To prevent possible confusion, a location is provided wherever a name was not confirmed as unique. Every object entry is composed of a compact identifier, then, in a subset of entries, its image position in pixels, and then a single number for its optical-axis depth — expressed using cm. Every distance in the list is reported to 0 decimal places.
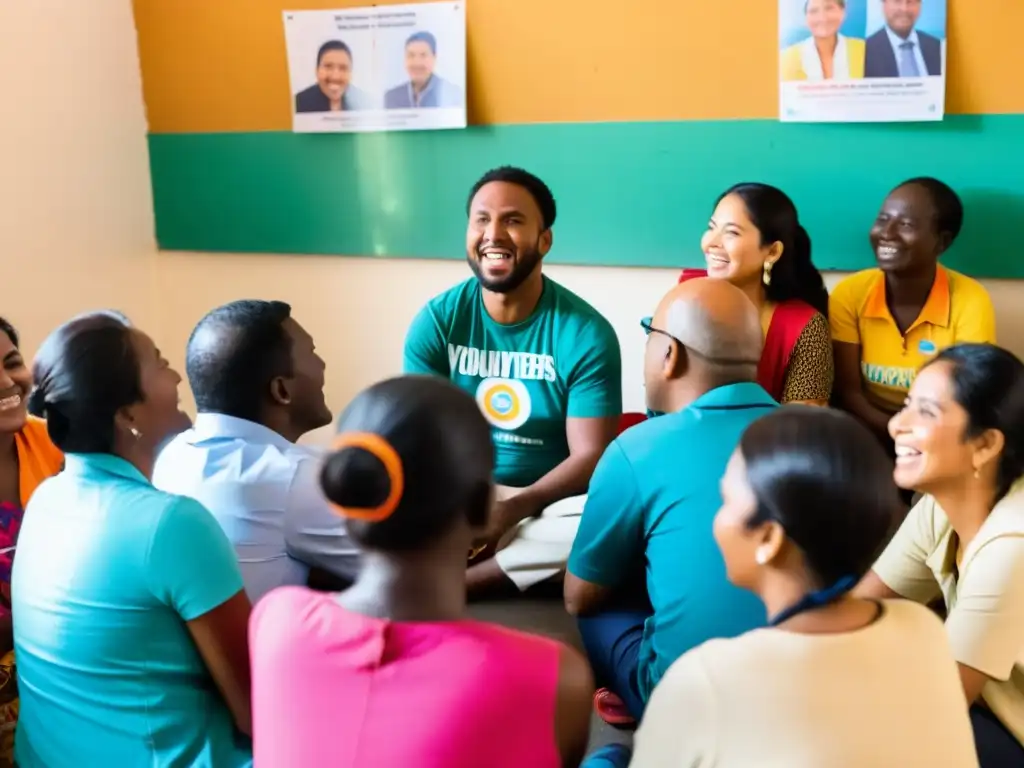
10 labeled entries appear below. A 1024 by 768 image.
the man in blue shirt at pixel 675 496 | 153
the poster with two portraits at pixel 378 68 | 317
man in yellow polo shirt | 262
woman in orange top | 184
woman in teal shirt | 130
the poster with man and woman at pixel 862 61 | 266
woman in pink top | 101
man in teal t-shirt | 239
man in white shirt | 166
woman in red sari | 259
